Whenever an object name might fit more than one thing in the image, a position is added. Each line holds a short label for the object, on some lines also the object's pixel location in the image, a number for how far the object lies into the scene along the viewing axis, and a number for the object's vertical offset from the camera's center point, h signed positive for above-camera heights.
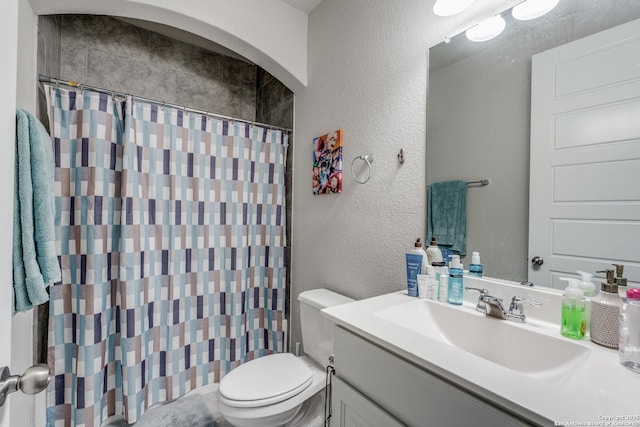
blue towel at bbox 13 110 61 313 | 0.80 -0.04
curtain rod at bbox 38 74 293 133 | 1.36 +0.62
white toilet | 1.18 -0.80
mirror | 0.89 +0.36
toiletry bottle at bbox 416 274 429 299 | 1.08 -0.29
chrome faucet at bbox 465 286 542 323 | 0.85 -0.30
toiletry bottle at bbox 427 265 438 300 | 1.07 -0.29
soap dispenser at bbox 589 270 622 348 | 0.68 -0.26
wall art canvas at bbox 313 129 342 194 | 1.62 +0.29
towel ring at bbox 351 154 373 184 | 1.44 +0.27
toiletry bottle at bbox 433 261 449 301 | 1.06 -0.24
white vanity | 0.49 -0.35
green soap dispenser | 0.74 -0.27
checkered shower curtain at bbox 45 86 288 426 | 1.41 -0.26
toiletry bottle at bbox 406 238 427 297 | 1.12 -0.22
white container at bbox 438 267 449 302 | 1.05 -0.29
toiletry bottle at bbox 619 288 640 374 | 0.59 -0.26
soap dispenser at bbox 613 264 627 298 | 0.71 -0.17
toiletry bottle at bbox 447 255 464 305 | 1.02 -0.27
